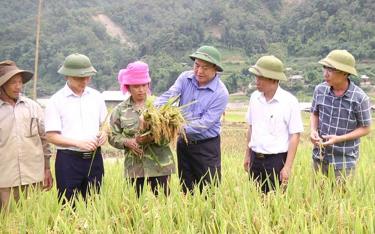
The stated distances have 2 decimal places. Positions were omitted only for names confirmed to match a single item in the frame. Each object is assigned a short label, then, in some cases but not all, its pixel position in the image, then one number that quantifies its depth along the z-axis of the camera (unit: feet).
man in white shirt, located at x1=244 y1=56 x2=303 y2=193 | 11.34
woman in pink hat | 10.44
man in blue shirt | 11.18
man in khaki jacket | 10.89
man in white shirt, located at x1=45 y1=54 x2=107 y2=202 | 10.78
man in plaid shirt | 11.06
